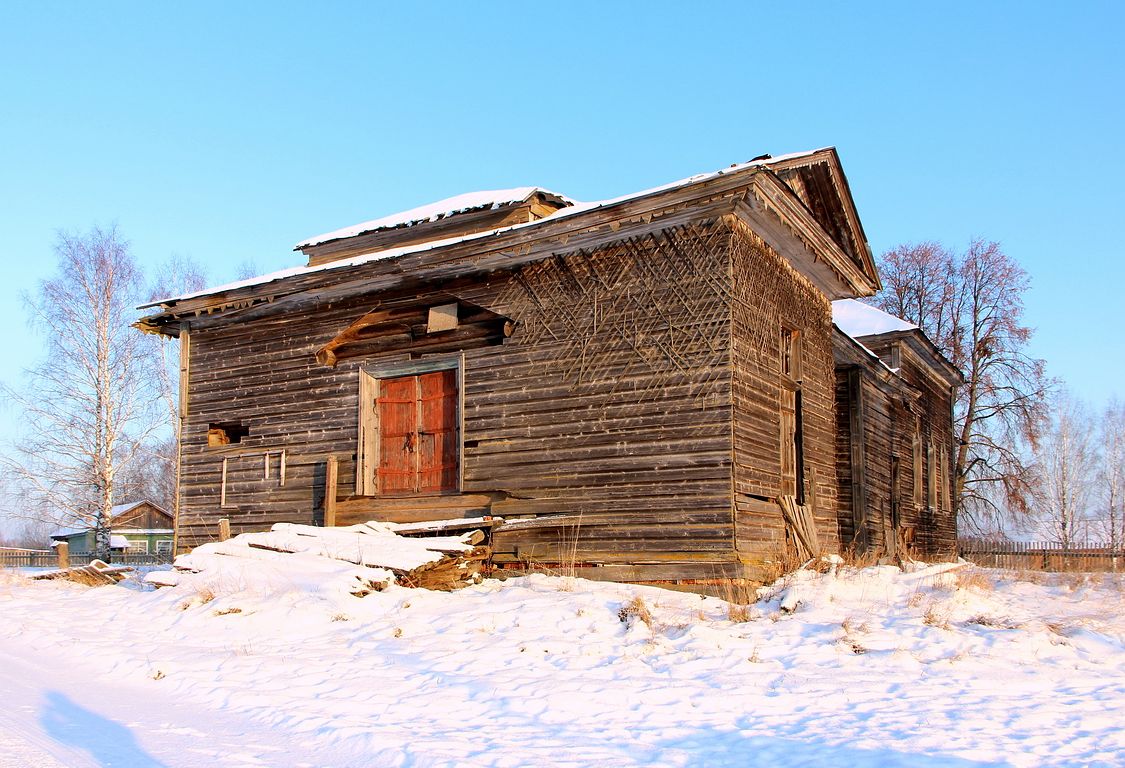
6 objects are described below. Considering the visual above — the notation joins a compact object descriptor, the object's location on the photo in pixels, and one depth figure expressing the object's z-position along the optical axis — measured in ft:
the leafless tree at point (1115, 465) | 126.72
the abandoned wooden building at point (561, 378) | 36.68
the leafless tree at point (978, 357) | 111.04
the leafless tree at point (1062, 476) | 127.60
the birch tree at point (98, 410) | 88.53
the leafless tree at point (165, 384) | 95.50
